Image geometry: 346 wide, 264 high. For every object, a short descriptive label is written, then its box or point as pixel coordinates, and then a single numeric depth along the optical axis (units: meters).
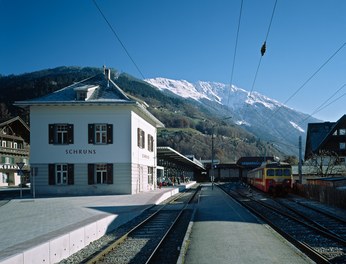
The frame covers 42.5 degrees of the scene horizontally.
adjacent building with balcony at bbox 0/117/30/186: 58.56
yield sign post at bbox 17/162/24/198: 25.47
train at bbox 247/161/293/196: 35.25
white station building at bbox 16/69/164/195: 34.19
